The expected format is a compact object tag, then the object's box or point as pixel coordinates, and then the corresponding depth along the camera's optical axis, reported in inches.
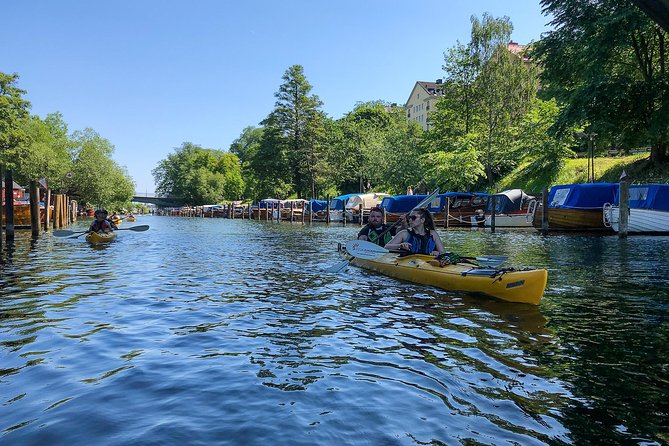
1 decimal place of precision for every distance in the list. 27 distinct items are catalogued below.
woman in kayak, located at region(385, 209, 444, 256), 425.7
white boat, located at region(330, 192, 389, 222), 1959.0
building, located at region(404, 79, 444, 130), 3861.0
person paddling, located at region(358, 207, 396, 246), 533.6
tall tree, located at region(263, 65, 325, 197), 2674.7
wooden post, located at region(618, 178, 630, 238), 833.0
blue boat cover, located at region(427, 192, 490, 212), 1373.0
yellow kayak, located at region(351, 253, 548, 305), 328.2
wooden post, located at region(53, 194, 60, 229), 1295.9
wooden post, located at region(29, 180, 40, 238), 890.7
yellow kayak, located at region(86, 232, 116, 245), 831.4
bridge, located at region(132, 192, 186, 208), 5187.0
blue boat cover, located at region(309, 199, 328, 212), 2238.7
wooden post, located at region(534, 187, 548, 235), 980.6
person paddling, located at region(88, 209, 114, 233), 858.9
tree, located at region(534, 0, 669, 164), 943.7
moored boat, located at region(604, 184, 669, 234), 863.1
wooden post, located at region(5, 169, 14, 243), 792.7
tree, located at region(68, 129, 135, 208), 2573.8
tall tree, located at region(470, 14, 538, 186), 1705.2
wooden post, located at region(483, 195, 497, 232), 1148.1
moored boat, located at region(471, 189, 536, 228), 1242.0
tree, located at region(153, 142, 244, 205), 4648.1
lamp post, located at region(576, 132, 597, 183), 1135.0
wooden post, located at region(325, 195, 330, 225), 1769.7
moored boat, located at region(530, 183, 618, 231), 965.2
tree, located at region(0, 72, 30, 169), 1893.5
